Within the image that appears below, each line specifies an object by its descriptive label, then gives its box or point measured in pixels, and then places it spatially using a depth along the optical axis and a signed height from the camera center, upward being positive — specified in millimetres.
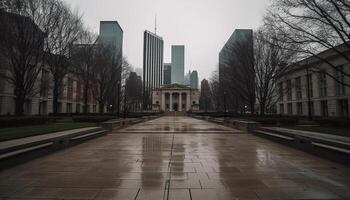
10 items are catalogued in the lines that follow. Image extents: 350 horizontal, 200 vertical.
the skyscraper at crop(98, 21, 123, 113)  35847 +10250
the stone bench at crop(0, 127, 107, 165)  7027 -1280
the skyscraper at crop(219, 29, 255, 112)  26250 +5775
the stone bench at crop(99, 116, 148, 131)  17217 -1142
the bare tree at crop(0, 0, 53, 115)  17656 +6038
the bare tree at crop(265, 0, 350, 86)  11680 +4985
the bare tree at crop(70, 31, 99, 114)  27250 +7157
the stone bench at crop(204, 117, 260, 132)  16850 -1200
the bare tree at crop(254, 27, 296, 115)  23734 +4974
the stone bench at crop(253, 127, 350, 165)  7336 -1336
